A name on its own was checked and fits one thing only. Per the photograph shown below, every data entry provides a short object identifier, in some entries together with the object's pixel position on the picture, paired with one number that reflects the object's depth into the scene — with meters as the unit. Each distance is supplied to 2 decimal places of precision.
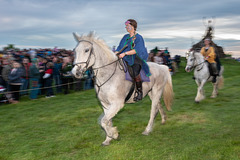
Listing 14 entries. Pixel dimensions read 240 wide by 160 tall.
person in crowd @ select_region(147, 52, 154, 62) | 19.06
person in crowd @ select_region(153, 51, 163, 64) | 19.33
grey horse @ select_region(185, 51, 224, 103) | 11.28
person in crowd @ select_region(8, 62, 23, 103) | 11.93
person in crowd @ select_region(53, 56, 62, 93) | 13.95
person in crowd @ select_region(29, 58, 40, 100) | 12.92
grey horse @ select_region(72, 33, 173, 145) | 4.82
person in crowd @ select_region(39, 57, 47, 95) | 13.59
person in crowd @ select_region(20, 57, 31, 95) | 12.72
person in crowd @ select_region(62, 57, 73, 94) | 14.57
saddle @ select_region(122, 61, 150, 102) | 5.71
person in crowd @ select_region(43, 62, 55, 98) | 13.48
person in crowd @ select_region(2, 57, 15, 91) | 11.96
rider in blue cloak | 5.76
